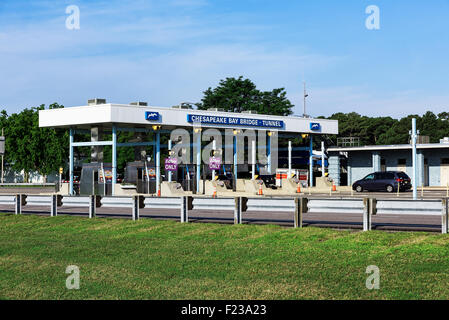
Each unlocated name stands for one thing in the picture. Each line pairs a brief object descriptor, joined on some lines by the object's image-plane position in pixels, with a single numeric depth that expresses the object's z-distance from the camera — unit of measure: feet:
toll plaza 140.67
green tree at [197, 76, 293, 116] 291.38
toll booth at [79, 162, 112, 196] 139.33
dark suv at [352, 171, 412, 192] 150.51
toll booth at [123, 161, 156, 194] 141.18
